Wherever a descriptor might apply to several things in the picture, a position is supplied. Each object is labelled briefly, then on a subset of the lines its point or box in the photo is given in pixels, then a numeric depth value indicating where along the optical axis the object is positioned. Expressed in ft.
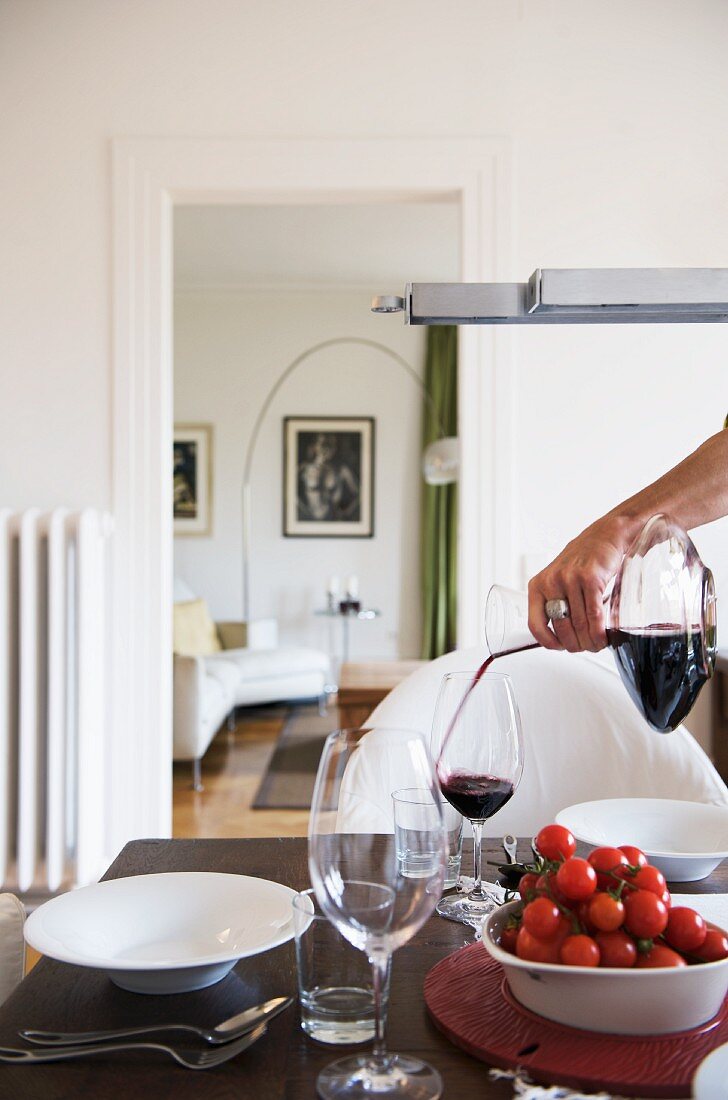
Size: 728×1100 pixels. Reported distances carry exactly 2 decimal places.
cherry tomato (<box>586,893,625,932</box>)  2.38
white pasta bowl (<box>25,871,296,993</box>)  2.68
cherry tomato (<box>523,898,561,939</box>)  2.41
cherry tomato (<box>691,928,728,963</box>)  2.42
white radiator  8.95
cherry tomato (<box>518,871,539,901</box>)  2.56
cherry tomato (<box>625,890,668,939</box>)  2.38
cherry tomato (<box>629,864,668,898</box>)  2.47
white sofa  15.40
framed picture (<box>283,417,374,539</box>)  24.12
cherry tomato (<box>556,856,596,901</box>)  2.44
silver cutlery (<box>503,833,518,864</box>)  3.62
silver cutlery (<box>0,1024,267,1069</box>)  2.35
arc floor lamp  19.19
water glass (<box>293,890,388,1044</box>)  2.48
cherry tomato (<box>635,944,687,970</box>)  2.34
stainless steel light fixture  3.16
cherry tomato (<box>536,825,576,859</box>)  2.79
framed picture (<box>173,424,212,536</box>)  24.03
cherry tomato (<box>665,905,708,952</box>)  2.43
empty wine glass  2.21
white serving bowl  2.30
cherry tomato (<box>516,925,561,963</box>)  2.41
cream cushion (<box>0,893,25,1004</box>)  3.86
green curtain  23.52
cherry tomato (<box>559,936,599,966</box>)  2.33
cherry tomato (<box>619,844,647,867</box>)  2.62
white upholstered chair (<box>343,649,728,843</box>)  5.56
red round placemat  2.19
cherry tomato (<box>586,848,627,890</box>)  2.54
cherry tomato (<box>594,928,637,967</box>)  2.34
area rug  14.57
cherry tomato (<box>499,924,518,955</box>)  2.54
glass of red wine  3.36
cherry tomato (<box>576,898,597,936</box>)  2.43
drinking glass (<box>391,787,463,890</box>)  2.23
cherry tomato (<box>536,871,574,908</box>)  2.47
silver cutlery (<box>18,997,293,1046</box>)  2.44
